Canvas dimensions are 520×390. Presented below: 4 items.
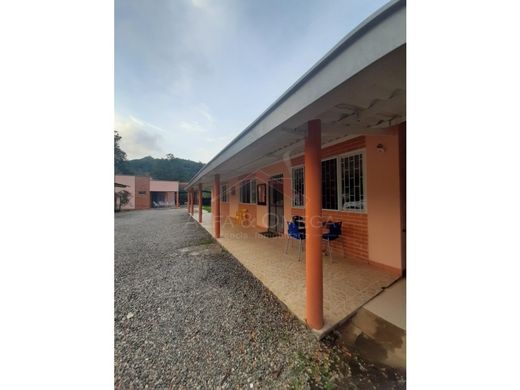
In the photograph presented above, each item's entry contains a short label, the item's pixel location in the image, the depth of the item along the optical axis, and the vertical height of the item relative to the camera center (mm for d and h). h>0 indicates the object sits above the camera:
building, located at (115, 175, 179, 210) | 27378 +771
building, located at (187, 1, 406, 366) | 1082 +531
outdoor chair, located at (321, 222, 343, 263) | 4086 -798
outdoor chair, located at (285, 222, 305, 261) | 4172 -831
